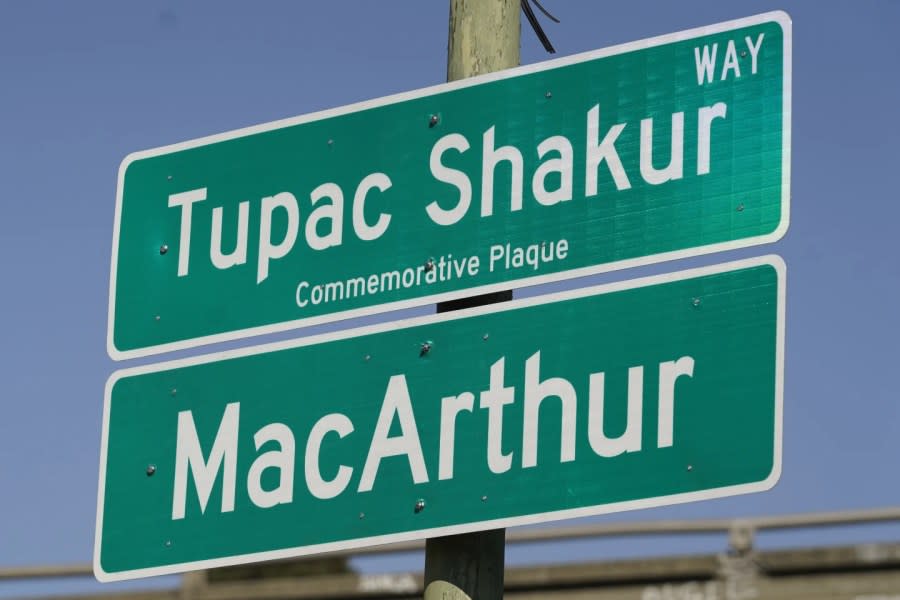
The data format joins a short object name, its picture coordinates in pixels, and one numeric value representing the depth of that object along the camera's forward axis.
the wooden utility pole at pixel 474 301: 7.84
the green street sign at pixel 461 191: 8.01
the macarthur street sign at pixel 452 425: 7.55
